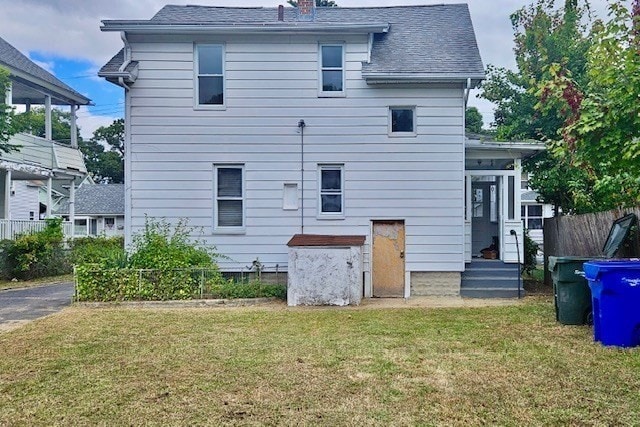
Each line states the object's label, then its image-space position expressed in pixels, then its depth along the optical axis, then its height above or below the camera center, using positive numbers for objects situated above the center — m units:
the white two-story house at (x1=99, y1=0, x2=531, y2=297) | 12.33 +1.83
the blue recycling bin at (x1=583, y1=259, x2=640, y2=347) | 6.59 -0.95
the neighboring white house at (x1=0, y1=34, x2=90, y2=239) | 17.47 +2.92
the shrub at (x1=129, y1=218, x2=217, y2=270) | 11.24 -0.49
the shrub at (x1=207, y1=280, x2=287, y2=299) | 11.06 -1.34
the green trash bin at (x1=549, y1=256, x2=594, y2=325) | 8.12 -1.02
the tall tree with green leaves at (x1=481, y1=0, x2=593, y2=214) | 14.99 +5.01
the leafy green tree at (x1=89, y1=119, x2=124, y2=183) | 52.97 +7.62
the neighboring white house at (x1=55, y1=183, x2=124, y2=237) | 35.53 +1.00
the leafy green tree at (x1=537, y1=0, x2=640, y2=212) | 8.10 +1.90
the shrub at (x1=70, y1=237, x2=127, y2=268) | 11.24 -0.70
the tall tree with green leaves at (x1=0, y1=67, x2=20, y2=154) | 13.85 +3.05
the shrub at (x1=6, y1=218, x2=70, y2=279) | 16.03 -0.86
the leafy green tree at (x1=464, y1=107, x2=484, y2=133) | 40.81 +8.53
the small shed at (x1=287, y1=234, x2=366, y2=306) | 10.86 -0.98
